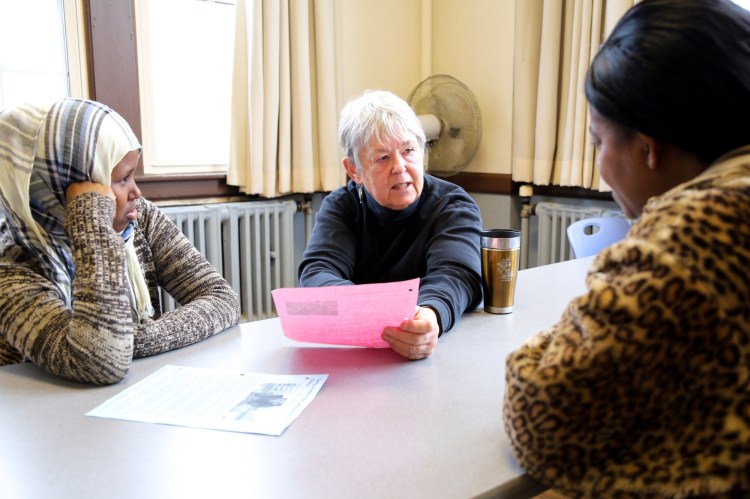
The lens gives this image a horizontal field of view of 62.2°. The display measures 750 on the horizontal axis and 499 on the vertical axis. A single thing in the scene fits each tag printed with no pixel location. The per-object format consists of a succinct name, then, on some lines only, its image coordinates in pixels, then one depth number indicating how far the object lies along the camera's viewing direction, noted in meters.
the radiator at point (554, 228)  3.23
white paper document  0.95
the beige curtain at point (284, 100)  3.02
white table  0.77
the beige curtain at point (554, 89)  2.98
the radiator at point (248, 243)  3.02
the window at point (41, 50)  2.62
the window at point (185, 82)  2.91
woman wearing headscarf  1.14
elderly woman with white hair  1.62
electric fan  3.36
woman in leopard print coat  0.66
